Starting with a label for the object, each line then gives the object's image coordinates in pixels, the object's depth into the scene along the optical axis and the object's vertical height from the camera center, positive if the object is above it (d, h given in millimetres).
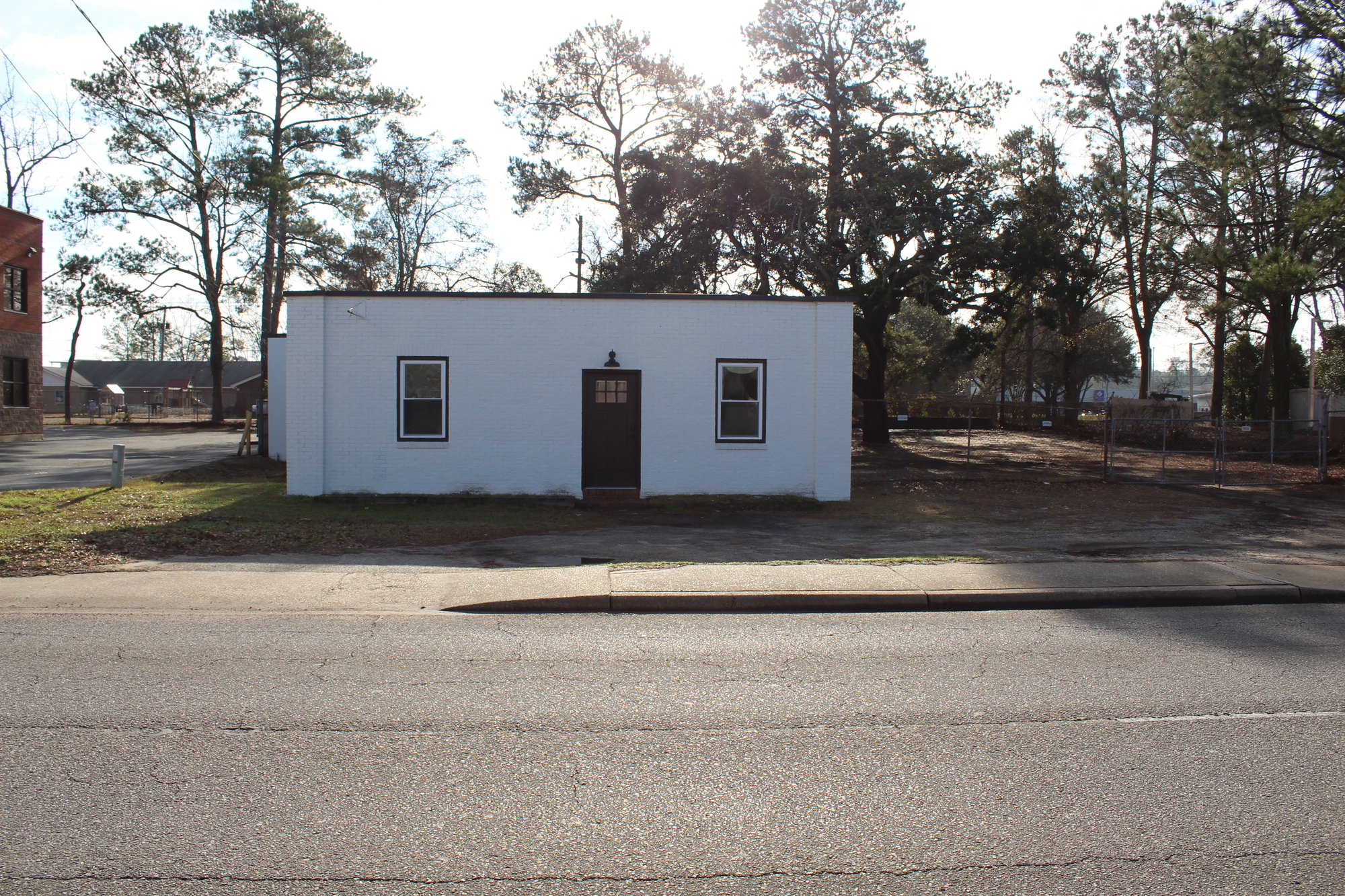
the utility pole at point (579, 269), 38906 +6763
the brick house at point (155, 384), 76375 +2911
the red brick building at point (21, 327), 34062 +3473
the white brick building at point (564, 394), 16391 +473
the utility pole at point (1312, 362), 27297 +2049
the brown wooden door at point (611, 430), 16781 -198
